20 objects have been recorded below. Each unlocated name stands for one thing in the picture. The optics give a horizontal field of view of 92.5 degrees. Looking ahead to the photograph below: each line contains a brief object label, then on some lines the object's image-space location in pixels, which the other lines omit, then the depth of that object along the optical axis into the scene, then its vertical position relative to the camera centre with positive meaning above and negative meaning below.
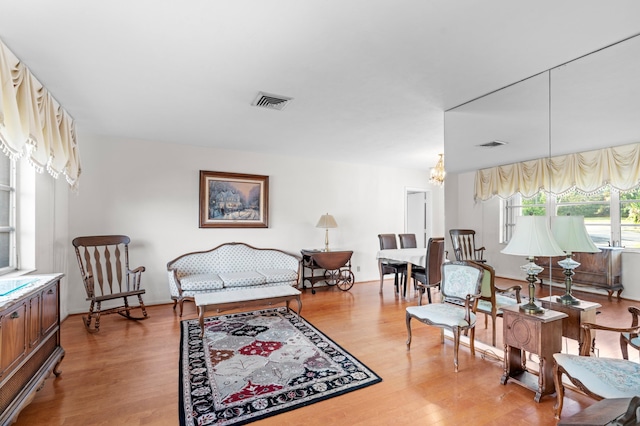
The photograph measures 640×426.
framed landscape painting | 4.52 +0.20
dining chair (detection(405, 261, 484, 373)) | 2.48 -0.83
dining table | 4.43 -0.65
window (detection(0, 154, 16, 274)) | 2.64 -0.01
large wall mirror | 1.98 +0.71
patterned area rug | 1.92 -1.21
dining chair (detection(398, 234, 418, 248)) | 5.56 -0.48
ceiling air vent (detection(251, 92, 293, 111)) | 2.68 +1.03
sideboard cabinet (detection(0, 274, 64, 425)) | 1.58 -0.78
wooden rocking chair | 3.43 -0.70
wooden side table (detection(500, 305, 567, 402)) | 1.99 -0.86
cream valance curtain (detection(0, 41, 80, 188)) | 1.84 +0.66
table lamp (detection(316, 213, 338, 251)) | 5.18 -0.14
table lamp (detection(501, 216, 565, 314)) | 2.02 -0.20
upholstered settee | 3.87 -0.83
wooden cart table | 4.93 -0.90
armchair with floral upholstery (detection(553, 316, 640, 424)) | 1.47 -0.82
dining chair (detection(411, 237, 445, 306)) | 4.05 -0.67
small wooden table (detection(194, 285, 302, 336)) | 3.14 -0.92
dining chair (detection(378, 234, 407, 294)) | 4.80 -0.81
